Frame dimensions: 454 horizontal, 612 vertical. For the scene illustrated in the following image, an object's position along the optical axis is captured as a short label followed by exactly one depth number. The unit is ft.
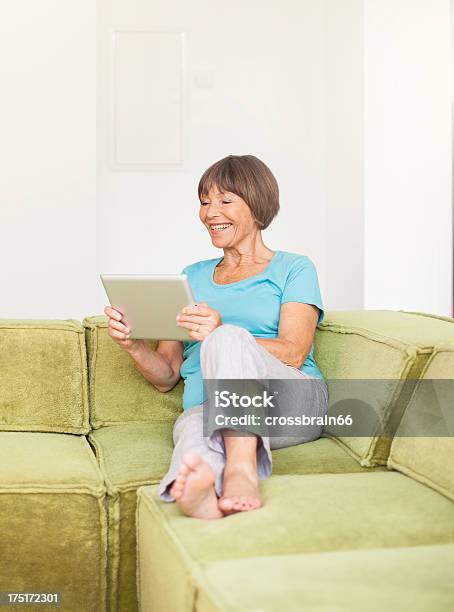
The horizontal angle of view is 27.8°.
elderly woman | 5.90
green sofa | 4.19
